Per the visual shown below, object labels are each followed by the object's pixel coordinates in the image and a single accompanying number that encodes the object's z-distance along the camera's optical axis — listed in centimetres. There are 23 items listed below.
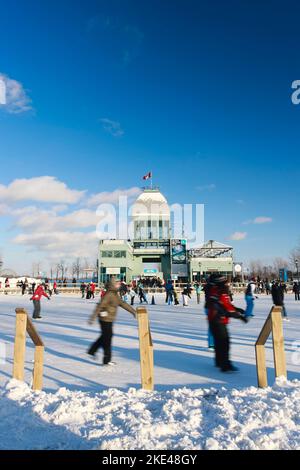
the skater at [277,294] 1288
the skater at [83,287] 3208
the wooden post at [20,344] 500
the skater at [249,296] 1298
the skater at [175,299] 2173
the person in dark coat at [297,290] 2636
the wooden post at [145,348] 468
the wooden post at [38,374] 476
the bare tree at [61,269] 9519
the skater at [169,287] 2173
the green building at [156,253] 5450
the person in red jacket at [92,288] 2904
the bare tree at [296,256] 6119
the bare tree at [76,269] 8862
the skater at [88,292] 2862
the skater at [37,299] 1295
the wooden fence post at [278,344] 489
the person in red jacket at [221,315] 562
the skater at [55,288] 3684
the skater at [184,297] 2094
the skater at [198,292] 2419
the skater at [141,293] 2421
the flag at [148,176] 7188
